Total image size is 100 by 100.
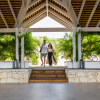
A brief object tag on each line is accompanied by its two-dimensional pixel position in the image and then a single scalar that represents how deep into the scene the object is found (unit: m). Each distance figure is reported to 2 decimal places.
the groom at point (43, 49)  7.64
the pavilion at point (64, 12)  6.49
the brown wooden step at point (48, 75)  6.51
